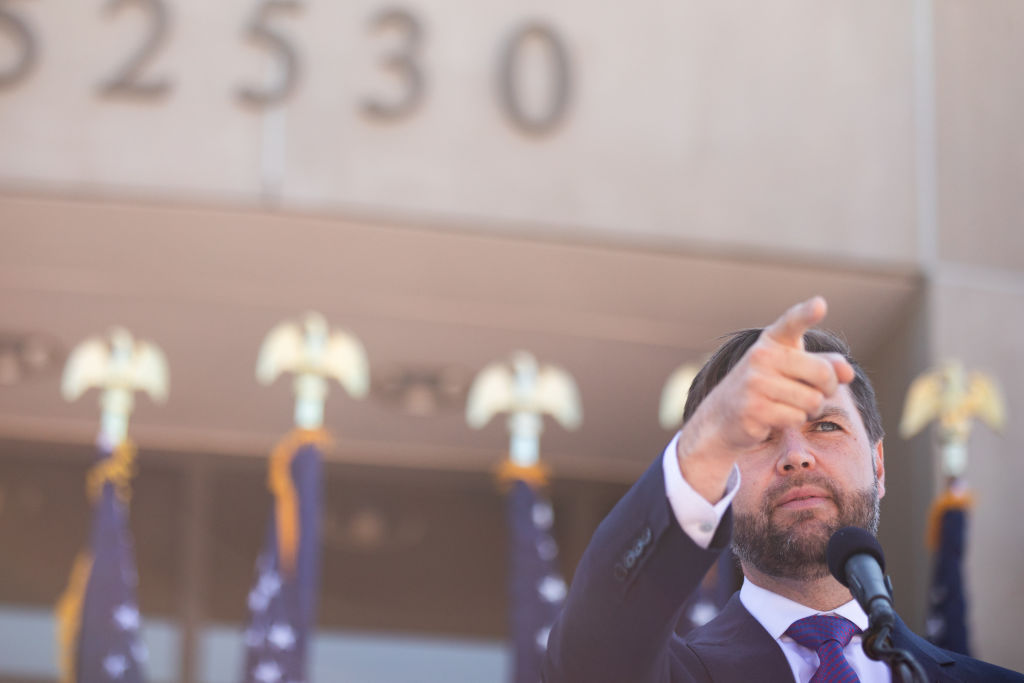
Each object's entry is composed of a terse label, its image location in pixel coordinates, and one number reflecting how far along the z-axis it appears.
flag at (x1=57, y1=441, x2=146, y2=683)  5.46
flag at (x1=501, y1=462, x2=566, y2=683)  5.75
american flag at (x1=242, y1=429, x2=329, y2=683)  5.36
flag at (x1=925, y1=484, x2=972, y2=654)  5.62
